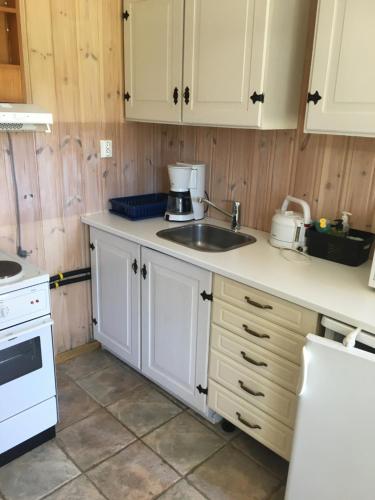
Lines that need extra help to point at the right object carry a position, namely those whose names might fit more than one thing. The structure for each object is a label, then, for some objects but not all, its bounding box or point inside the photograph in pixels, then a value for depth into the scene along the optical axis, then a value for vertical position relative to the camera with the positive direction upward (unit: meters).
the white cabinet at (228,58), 1.81 +0.31
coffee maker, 2.42 -0.37
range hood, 1.70 +0.02
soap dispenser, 1.94 -0.40
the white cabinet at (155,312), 2.01 -0.96
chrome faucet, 2.37 -0.48
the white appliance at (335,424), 1.29 -0.91
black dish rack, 1.85 -0.50
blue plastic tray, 2.49 -0.48
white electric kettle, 2.02 -0.45
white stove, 1.75 -0.99
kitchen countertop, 1.50 -0.58
